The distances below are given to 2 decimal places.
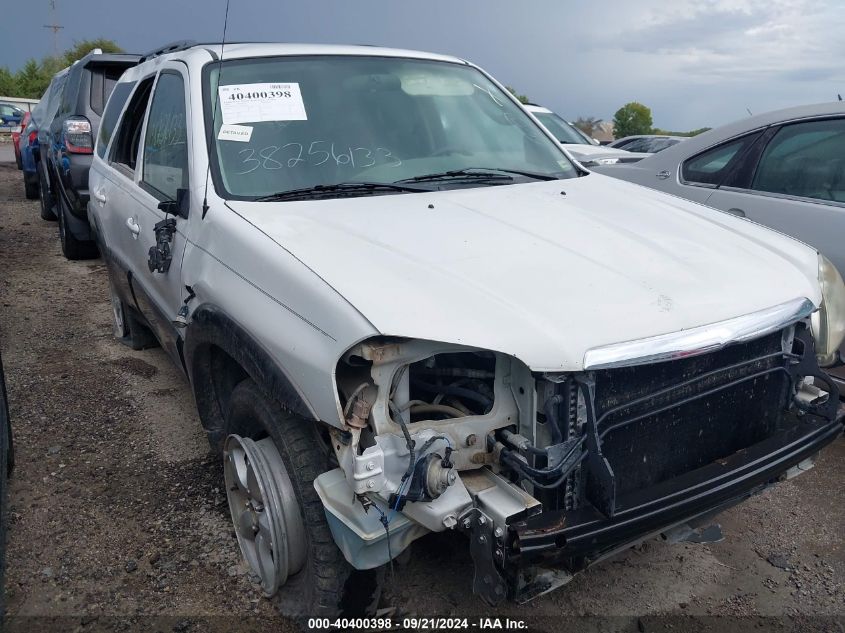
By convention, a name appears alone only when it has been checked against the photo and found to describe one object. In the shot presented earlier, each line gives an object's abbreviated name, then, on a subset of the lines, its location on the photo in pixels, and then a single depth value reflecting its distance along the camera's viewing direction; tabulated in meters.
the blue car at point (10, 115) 24.38
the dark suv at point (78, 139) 6.88
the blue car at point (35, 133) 9.43
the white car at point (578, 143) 7.46
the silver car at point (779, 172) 3.83
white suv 1.96
